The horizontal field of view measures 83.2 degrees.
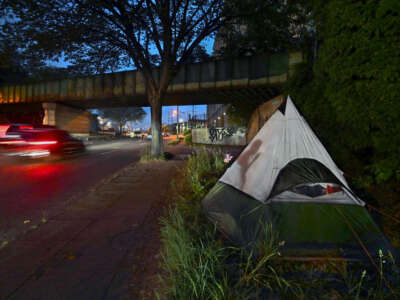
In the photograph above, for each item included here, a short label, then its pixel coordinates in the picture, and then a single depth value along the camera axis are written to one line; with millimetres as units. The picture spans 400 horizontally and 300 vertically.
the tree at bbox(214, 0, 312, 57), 10648
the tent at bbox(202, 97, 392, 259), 2990
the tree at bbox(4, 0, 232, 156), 9453
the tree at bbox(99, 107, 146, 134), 67125
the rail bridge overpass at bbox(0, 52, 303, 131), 15570
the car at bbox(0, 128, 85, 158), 11344
